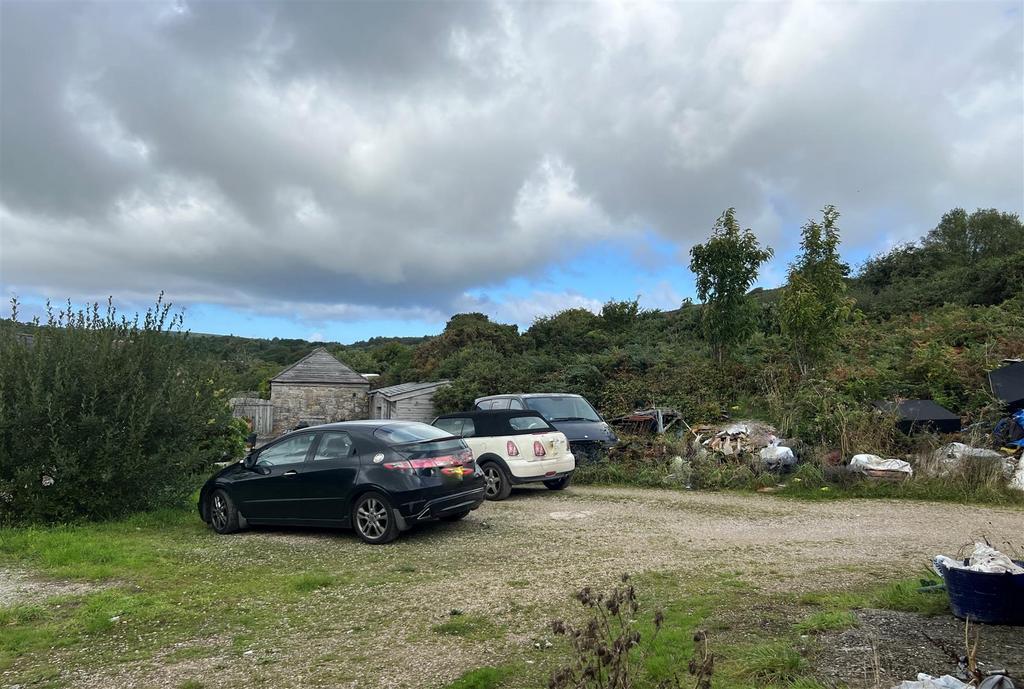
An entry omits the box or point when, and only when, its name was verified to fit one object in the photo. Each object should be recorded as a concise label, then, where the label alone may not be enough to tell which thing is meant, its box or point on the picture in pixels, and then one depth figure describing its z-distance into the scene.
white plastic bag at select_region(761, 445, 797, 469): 12.99
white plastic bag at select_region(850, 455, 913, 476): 11.55
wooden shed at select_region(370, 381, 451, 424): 30.06
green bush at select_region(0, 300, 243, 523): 9.39
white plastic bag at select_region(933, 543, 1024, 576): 4.37
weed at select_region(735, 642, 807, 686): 3.71
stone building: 37.19
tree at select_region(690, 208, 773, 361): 20.33
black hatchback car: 8.30
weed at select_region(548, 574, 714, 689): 2.98
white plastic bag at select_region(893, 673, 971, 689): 2.95
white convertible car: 11.59
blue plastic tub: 4.28
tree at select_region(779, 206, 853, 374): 16.95
